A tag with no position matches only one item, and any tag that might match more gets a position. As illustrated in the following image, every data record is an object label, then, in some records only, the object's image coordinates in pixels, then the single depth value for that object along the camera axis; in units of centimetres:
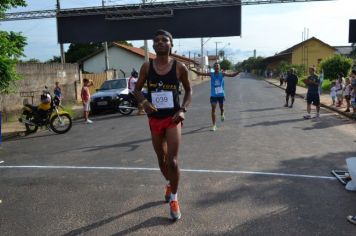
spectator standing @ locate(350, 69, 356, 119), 1402
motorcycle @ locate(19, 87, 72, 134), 1239
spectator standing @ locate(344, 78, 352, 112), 1579
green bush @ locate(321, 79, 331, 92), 3081
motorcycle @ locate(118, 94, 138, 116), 1731
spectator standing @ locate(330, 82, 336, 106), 1877
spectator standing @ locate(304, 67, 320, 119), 1428
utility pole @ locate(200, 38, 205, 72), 7333
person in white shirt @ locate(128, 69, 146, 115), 1700
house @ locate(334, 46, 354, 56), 9592
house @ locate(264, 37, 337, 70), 8225
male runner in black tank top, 475
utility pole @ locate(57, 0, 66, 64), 2680
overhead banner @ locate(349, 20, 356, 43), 973
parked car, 1822
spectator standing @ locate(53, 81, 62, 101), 1880
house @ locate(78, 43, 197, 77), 5332
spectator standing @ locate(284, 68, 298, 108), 1855
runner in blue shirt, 1155
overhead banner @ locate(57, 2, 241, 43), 2442
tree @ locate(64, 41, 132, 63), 6369
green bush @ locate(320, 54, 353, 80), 3719
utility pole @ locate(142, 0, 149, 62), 3039
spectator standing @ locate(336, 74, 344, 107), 1805
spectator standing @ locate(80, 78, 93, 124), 1495
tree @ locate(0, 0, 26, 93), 1059
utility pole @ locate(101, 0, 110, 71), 3152
